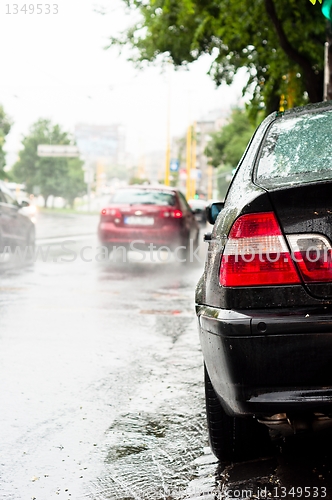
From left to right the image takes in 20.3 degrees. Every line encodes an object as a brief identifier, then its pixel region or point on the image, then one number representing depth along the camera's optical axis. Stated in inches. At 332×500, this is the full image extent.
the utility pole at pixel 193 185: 2687.0
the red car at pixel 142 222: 672.4
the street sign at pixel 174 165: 2238.8
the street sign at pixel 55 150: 2702.8
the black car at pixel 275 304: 125.8
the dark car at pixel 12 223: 652.6
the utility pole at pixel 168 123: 2187.5
